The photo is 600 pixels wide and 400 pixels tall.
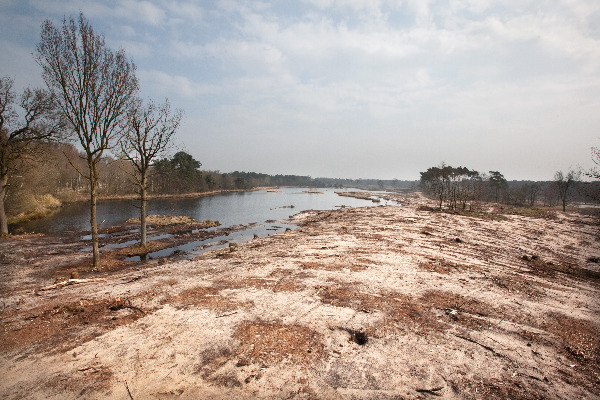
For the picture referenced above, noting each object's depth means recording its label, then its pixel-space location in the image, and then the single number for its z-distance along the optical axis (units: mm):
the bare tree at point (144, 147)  16156
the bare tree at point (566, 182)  47094
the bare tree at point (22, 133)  18312
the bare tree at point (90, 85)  10016
